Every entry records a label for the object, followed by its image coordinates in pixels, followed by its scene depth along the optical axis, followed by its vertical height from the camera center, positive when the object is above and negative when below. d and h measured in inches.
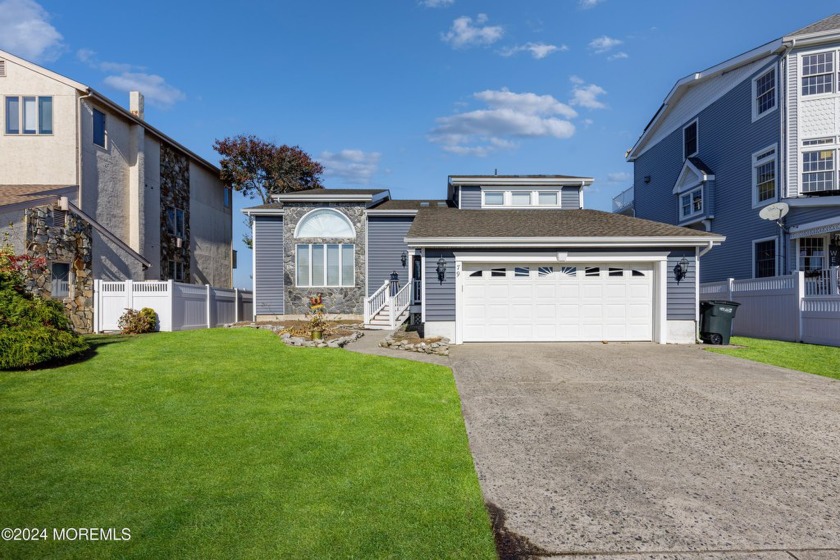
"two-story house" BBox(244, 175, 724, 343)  515.8 -1.0
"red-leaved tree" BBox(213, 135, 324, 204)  1288.1 +325.2
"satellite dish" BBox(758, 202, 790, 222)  627.5 +92.4
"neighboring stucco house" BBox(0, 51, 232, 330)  582.1 +138.5
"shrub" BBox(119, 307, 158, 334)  578.9 -52.7
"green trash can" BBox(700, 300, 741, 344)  513.3 -45.4
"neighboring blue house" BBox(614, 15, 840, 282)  639.8 +195.0
